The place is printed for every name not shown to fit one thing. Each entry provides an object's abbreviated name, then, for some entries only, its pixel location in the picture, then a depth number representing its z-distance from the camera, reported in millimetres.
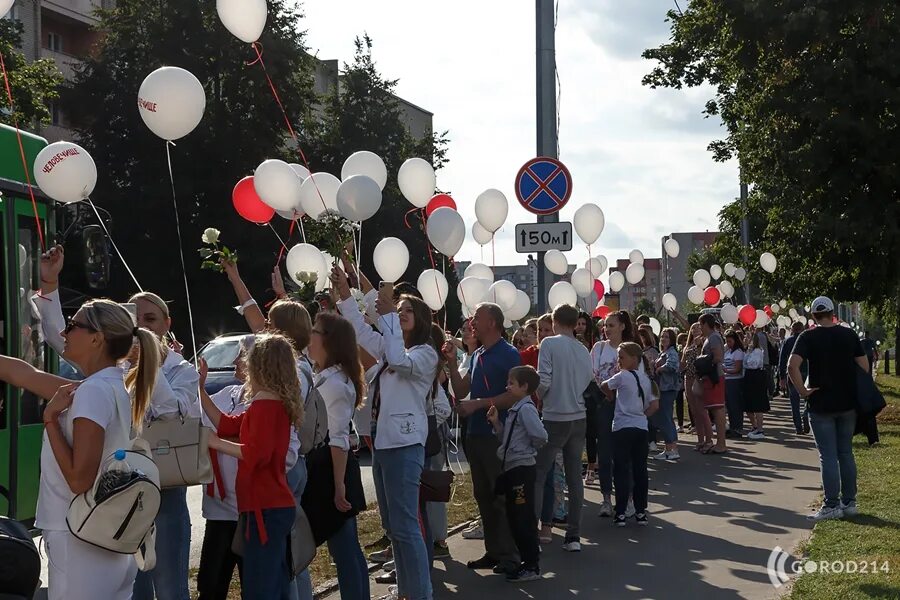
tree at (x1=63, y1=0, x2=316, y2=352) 32875
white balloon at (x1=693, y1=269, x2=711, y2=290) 29875
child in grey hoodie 8289
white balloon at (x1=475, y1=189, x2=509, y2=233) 11969
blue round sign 11609
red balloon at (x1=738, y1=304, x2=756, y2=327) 29406
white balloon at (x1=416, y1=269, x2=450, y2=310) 11000
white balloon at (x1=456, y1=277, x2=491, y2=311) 12133
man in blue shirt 8547
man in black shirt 10508
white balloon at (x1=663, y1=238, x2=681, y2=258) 25844
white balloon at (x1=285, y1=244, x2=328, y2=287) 8859
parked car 15914
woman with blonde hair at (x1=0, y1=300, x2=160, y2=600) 4320
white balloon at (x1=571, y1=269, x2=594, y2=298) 15266
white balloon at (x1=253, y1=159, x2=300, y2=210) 9188
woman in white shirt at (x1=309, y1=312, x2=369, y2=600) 6469
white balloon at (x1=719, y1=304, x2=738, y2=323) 25812
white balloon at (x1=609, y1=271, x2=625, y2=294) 20719
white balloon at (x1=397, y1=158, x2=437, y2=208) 10508
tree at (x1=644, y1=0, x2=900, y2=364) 19562
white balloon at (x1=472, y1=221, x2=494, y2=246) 12789
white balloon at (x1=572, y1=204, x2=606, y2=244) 14141
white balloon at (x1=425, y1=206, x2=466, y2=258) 10508
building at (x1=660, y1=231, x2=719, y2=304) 153750
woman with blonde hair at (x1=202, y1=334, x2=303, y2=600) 5520
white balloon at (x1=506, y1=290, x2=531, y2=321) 13233
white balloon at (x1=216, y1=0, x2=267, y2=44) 8742
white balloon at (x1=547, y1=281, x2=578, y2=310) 13570
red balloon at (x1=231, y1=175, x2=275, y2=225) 9906
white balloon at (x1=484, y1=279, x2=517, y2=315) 12852
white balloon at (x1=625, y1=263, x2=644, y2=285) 19875
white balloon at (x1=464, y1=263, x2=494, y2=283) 12954
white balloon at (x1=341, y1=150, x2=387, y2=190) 10031
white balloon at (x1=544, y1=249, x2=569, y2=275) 14250
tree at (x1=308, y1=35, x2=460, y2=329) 41406
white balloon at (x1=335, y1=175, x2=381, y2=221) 8773
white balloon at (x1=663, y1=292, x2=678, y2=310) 24191
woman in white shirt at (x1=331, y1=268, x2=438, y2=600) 6770
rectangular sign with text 11373
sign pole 12547
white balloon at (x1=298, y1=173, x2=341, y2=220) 9227
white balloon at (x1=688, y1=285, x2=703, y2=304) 29531
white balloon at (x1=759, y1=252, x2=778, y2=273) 27500
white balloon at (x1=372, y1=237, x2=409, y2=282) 9953
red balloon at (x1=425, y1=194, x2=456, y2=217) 11734
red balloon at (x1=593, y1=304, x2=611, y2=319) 18144
